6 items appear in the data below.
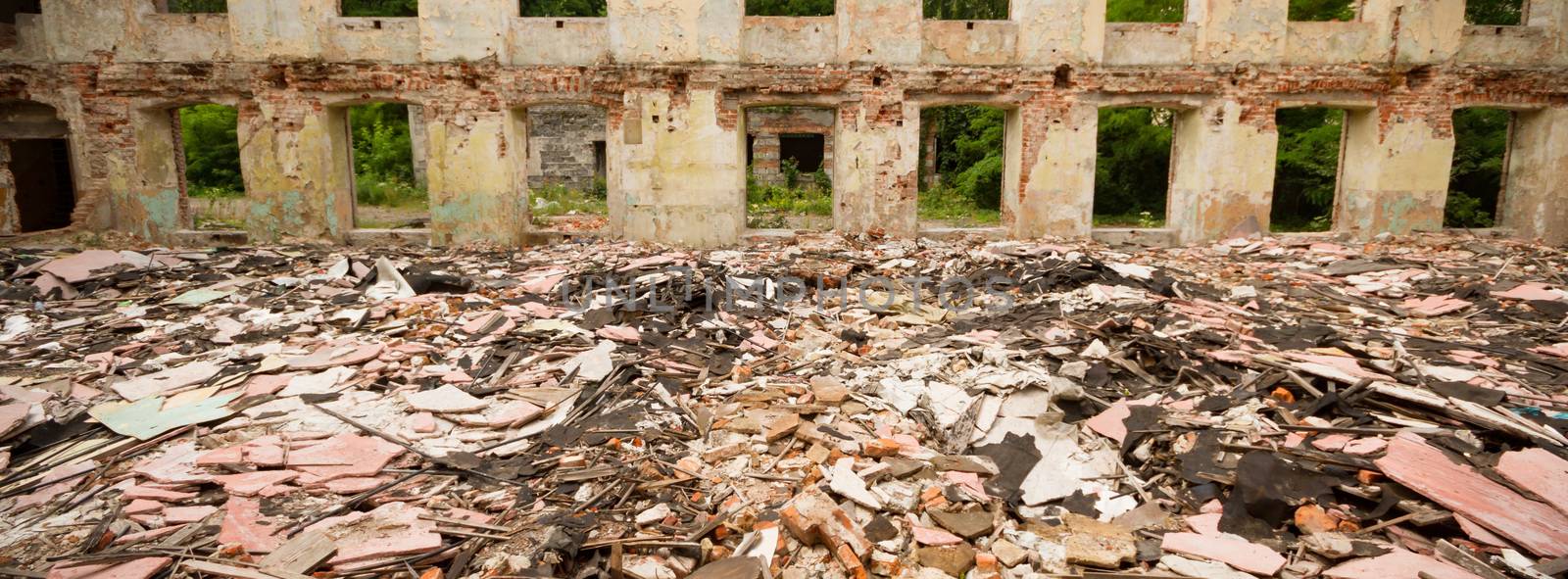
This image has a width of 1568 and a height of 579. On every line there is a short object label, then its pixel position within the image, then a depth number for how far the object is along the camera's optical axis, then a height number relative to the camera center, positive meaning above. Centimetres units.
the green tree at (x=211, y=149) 2178 +62
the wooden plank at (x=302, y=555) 331 -172
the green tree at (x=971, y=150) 1928 +68
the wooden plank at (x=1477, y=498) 342 -154
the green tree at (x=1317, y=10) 1469 +326
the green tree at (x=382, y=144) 2291 +84
